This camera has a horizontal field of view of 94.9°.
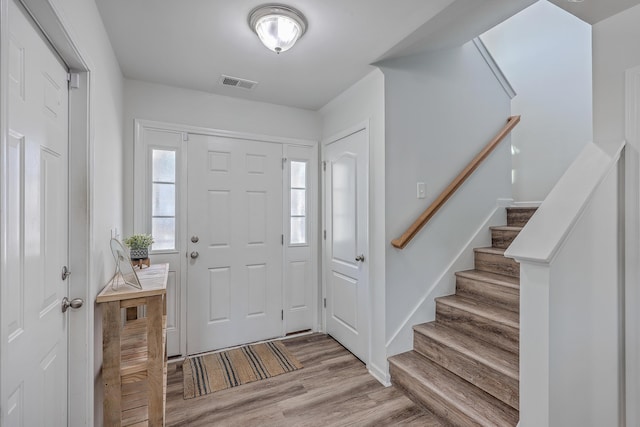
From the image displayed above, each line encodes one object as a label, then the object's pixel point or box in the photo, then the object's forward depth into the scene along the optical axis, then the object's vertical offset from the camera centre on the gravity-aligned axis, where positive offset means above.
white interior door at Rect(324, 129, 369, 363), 2.52 -0.27
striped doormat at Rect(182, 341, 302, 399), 2.21 -1.29
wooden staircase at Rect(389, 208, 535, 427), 1.68 -0.90
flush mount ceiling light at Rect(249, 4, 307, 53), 1.63 +1.09
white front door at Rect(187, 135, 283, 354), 2.67 -0.29
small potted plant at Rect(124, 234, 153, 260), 2.13 -0.25
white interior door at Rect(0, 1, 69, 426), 0.91 -0.08
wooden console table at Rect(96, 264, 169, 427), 1.46 -0.78
